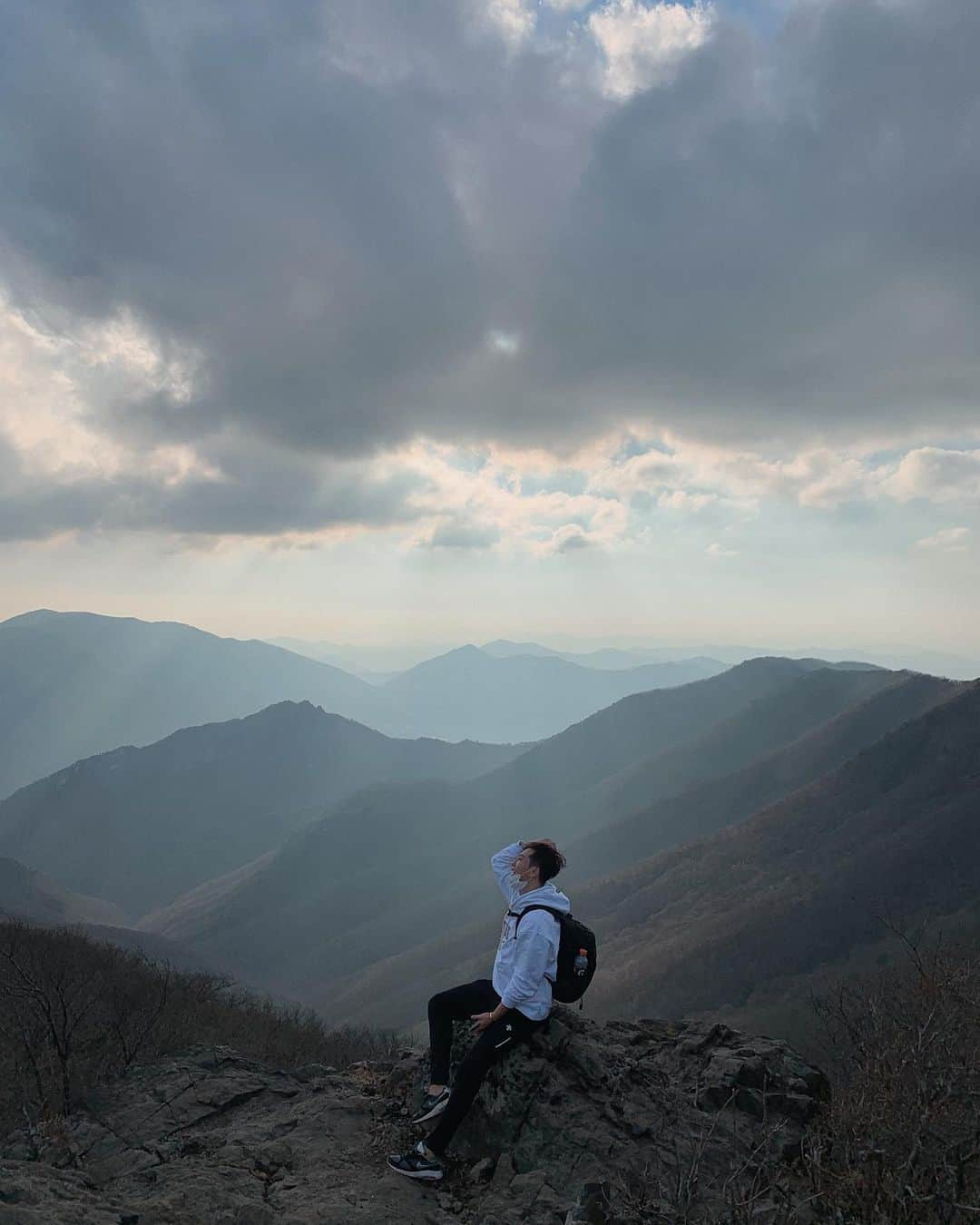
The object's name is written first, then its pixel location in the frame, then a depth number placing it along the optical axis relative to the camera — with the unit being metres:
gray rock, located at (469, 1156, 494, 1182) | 6.95
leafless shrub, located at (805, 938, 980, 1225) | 4.67
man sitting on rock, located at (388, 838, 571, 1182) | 6.84
